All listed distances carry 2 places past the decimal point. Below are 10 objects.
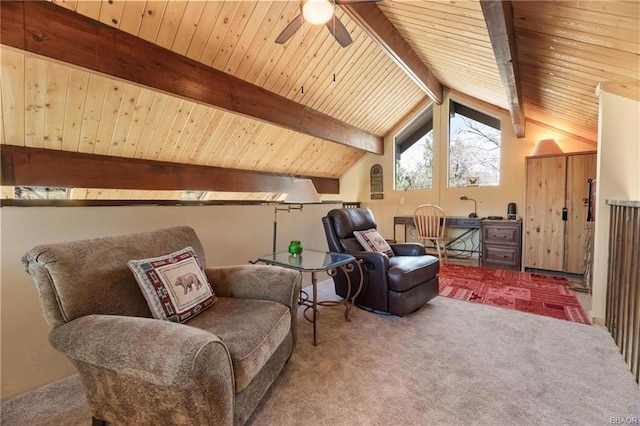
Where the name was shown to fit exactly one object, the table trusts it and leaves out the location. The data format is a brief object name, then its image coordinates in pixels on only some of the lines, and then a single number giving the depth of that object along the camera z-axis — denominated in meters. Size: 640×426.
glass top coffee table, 2.02
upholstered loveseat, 0.95
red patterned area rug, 2.64
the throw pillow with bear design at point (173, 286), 1.32
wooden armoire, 3.55
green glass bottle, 2.42
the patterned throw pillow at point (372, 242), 2.82
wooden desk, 4.43
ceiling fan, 1.85
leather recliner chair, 2.39
